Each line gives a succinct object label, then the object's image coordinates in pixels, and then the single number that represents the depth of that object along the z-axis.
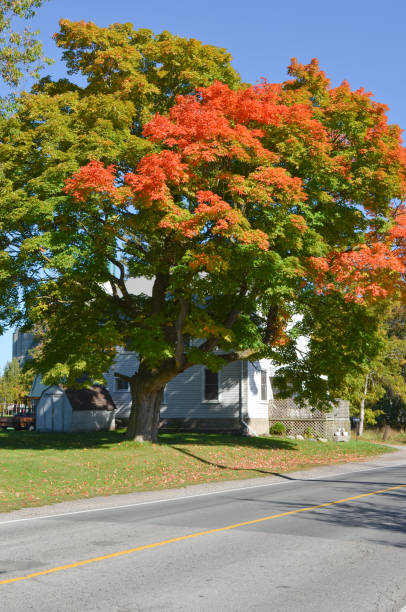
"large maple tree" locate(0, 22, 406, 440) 19.33
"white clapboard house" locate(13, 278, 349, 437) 35.62
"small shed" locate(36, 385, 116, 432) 38.50
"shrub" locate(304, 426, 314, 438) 36.72
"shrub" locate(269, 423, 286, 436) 36.66
